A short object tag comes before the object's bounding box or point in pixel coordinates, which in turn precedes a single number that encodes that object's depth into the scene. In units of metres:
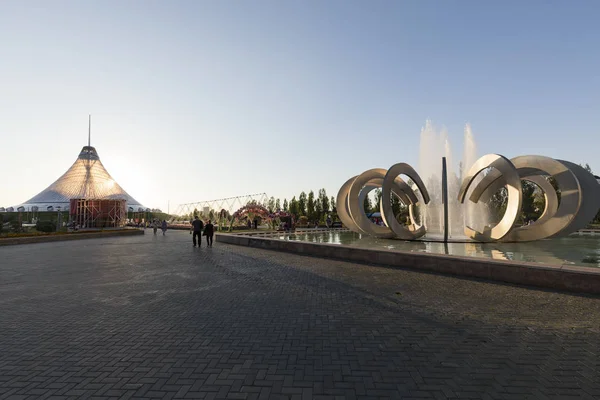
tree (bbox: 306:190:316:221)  67.54
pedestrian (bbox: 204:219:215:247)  17.69
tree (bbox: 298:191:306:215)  72.31
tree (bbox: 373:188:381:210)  59.89
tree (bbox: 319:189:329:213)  72.20
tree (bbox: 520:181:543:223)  46.05
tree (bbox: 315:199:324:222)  65.07
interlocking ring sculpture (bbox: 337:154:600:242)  14.41
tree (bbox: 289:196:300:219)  75.33
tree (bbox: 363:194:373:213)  67.34
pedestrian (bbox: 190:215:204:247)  17.03
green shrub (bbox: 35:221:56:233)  27.08
